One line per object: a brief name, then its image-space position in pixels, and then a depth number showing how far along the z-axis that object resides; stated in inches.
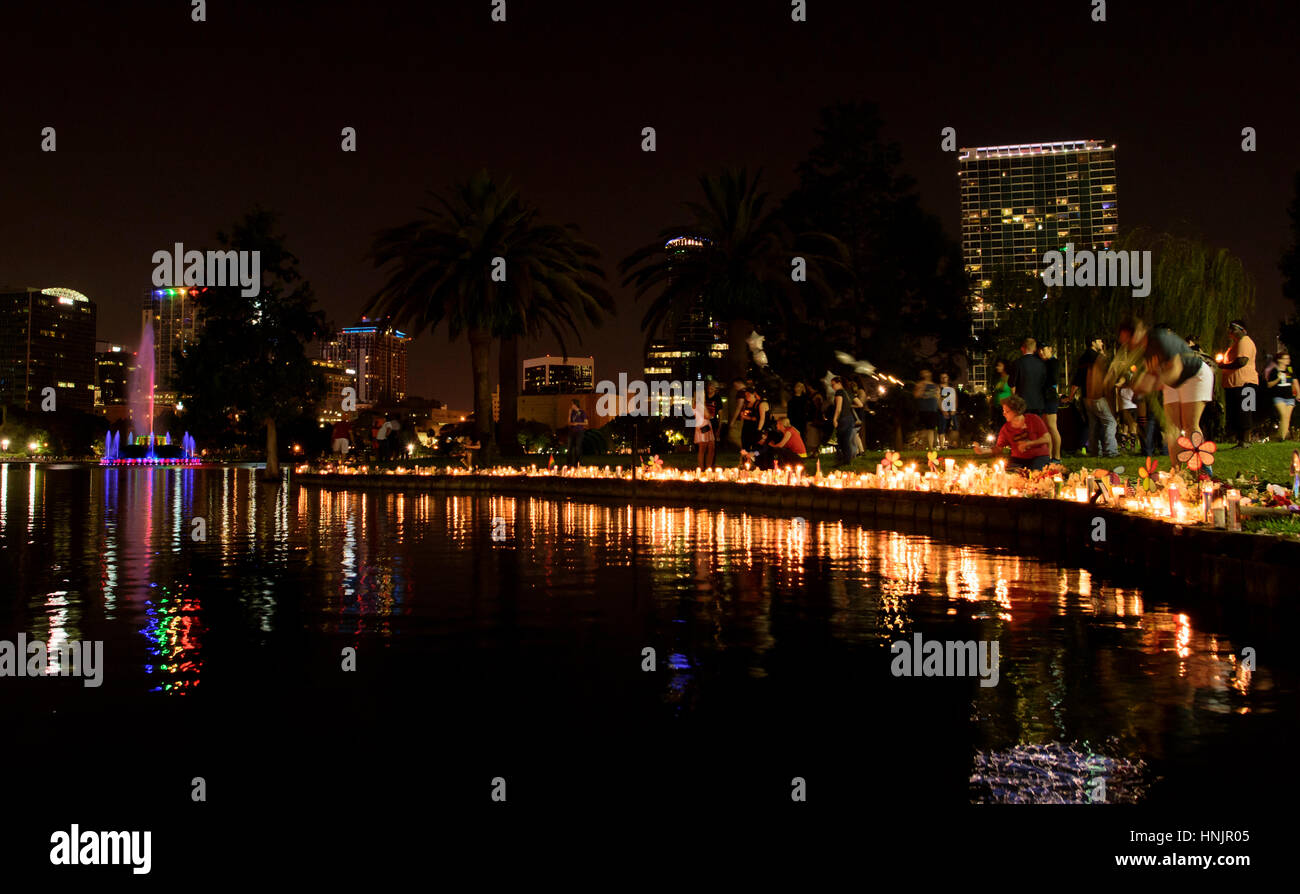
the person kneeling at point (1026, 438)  626.8
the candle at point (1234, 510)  352.2
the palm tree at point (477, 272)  1427.2
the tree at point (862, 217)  1744.6
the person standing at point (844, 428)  851.4
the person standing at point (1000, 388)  743.5
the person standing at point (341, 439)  1676.9
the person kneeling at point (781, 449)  867.4
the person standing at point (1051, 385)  706.6
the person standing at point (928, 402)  925.8
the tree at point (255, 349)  1521.9
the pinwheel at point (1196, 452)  432.5
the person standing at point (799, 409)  933.2
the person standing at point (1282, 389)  765.3
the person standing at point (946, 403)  936.3
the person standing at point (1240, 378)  704.4
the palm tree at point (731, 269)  1392.7
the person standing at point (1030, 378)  697.6
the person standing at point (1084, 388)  788.6
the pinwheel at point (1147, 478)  479.2
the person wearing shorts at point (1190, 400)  574.9
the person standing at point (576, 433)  1170.0
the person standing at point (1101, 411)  788.0
